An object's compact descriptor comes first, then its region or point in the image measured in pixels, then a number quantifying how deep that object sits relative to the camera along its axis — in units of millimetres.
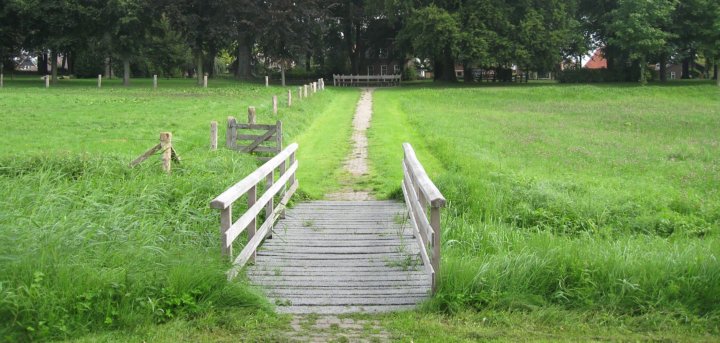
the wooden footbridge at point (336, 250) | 6520
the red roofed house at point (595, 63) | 116038
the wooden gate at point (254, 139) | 17219
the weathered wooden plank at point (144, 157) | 12312
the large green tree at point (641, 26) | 52281
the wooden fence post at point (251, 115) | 19172
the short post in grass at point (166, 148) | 12258
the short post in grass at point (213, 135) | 16500
